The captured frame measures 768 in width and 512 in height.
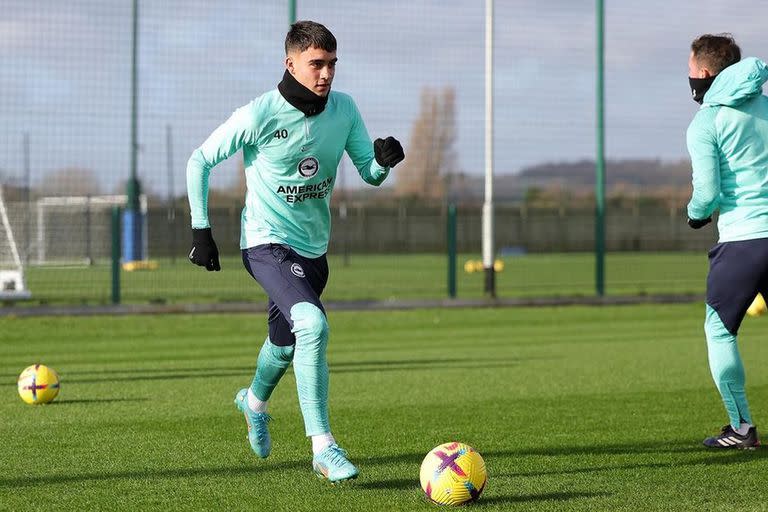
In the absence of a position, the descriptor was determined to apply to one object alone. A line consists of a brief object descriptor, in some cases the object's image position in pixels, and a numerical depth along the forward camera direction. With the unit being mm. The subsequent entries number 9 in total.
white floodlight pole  21391
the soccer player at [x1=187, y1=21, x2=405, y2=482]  6176
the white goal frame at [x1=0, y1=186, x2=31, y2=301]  18719
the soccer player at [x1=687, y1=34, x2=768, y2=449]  6859
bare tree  20719
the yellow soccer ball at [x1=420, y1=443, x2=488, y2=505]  5402
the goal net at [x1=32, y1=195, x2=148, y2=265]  20125
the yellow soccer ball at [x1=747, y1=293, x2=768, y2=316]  19658
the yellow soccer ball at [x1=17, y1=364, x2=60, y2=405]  9273
